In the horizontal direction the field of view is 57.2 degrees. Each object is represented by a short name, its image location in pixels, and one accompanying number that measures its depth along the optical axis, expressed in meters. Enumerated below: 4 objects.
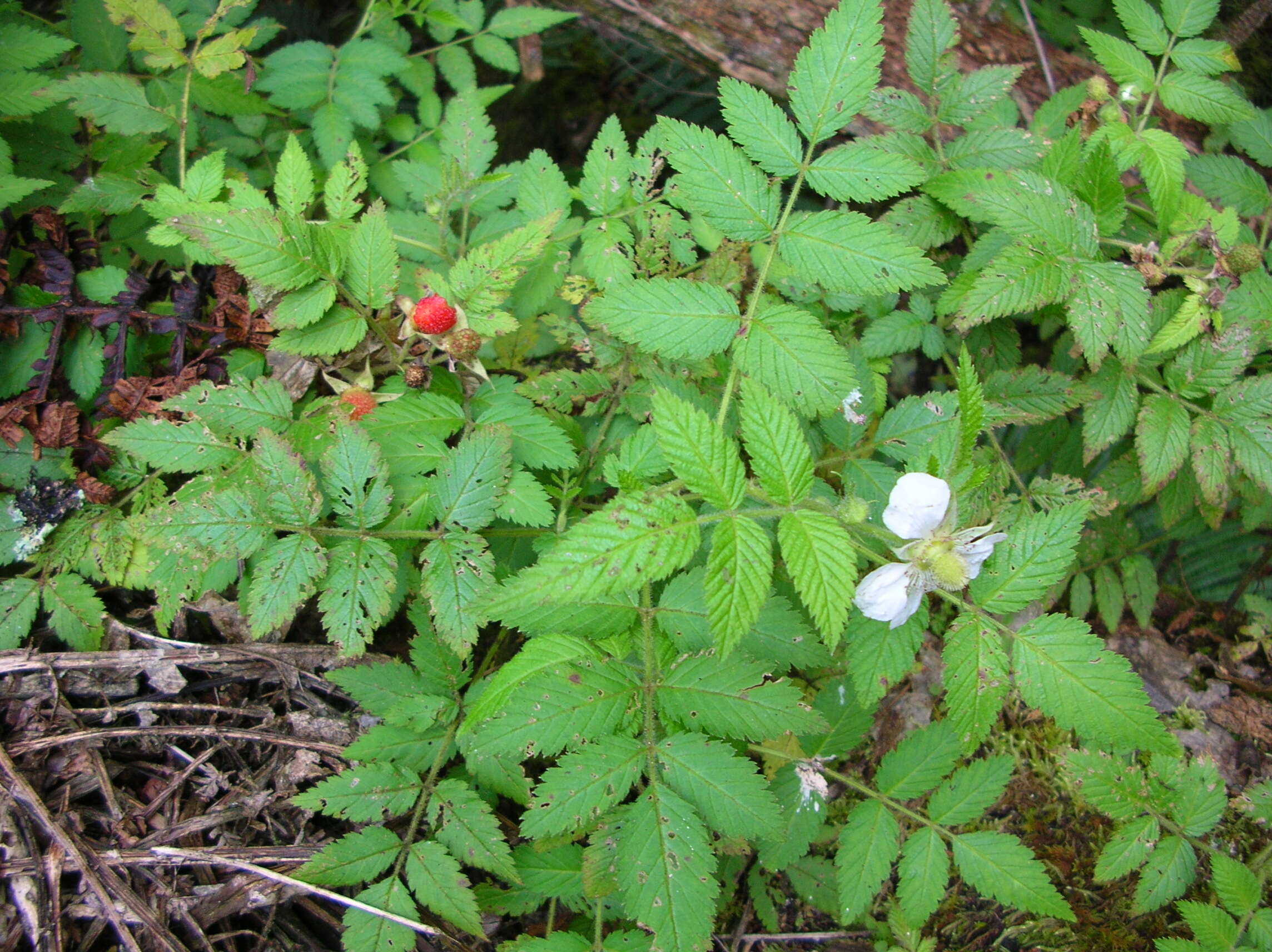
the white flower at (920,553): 0.28
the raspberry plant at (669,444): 0.29
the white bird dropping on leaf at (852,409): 0.35
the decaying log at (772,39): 0.47
